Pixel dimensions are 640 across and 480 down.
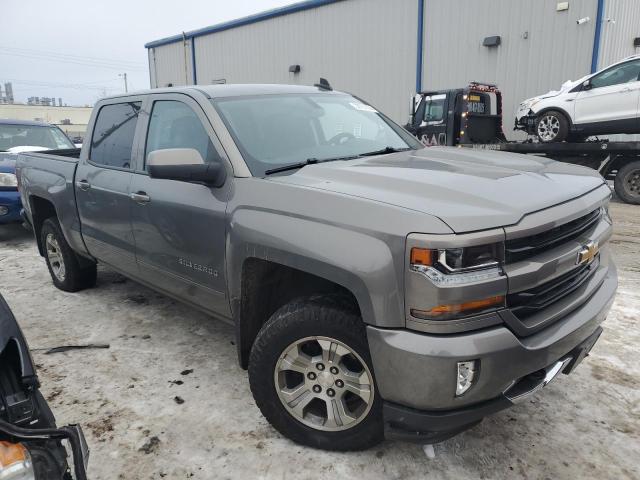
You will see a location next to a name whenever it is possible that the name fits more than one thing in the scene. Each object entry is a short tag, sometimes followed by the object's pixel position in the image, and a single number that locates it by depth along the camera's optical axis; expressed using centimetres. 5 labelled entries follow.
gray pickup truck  189
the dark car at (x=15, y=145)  693
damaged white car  946
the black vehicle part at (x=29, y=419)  149
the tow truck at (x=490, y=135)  966
